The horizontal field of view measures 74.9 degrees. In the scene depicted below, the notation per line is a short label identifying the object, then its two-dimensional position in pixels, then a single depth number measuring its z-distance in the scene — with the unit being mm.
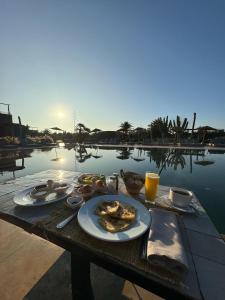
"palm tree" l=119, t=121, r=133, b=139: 27453
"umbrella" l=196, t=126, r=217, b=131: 18472
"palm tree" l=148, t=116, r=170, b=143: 22797
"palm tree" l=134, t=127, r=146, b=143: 26322
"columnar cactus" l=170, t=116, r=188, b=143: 19000
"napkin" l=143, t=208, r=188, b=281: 559
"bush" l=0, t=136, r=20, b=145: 12777
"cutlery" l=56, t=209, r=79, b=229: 797
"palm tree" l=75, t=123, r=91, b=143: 24391
